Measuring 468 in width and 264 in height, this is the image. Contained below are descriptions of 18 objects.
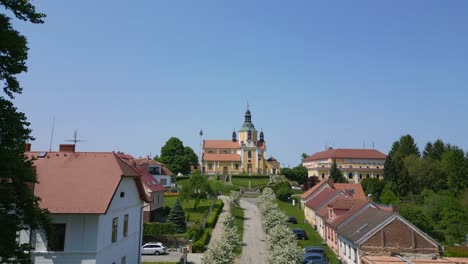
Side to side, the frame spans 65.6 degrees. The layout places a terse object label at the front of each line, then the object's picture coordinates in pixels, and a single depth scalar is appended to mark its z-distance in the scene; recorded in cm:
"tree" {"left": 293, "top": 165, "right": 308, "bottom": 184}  10962
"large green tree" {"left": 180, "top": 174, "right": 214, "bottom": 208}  5322
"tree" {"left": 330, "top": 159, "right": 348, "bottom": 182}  9306
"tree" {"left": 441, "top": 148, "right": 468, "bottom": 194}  7625
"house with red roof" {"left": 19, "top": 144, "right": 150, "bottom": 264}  1944
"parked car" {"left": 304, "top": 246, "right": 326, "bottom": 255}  3085
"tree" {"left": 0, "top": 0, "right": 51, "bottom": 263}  1070
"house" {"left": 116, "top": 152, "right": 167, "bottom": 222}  4247
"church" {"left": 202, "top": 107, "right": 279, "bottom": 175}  11994
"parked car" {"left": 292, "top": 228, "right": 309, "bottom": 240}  4041
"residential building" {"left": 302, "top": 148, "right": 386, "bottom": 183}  11750
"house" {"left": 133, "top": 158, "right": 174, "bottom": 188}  6256
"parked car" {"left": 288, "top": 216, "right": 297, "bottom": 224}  5059
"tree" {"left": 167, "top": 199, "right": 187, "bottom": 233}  4150
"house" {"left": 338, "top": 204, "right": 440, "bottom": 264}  2744
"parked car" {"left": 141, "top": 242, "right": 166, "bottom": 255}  3500
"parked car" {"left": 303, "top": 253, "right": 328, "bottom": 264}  2803
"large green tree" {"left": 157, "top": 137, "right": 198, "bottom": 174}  9938
